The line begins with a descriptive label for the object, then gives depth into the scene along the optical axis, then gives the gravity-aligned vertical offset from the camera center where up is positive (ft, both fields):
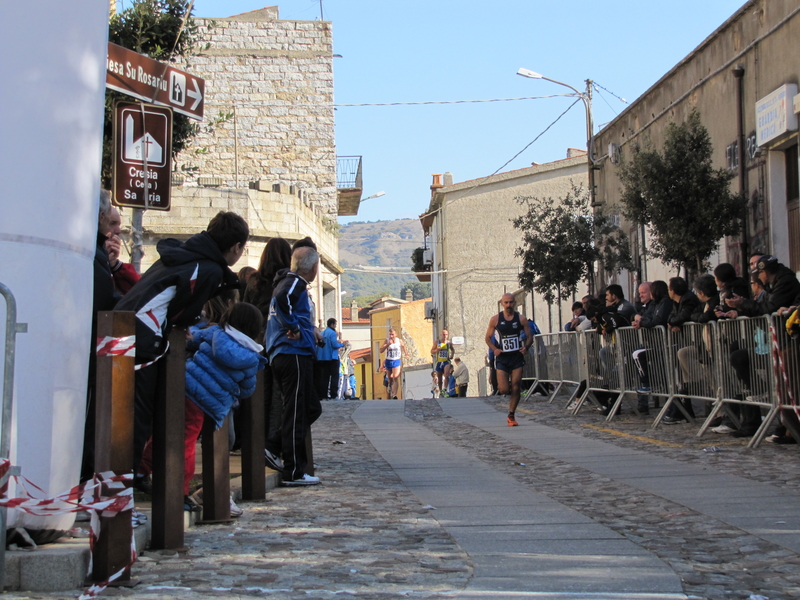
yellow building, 244.42 +8.92
